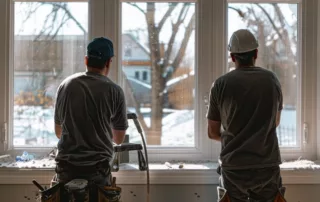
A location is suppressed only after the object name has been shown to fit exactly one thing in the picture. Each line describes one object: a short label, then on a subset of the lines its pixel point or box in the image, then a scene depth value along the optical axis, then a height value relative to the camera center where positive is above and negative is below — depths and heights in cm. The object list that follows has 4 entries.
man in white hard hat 201 -15
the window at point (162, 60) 290 +28
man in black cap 203 -10
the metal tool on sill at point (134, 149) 236 -30
